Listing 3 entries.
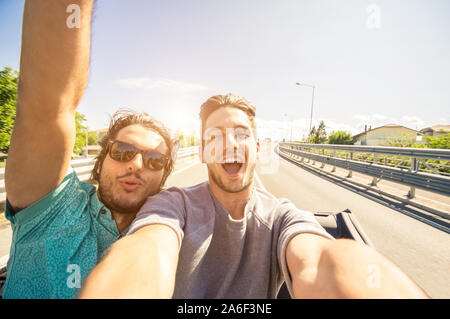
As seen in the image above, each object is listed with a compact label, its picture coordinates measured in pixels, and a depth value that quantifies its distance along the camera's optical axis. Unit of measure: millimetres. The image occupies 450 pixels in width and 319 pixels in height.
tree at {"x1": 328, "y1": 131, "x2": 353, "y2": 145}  85688
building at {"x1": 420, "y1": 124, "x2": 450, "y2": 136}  68012
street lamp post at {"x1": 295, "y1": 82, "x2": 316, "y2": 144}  28500
